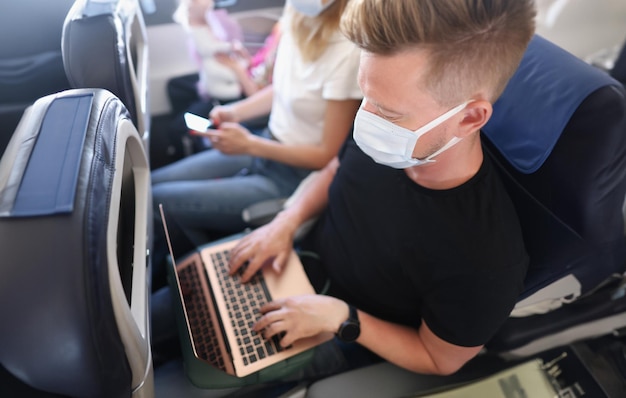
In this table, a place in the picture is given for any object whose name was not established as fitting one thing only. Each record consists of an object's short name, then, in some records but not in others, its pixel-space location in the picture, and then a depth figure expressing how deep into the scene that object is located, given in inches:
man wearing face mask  29.2
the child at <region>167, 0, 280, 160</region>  75.5
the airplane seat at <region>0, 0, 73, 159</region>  54.7
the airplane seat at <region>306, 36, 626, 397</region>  31.9
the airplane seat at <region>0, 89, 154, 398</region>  20.1
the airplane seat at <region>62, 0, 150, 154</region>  35.9
